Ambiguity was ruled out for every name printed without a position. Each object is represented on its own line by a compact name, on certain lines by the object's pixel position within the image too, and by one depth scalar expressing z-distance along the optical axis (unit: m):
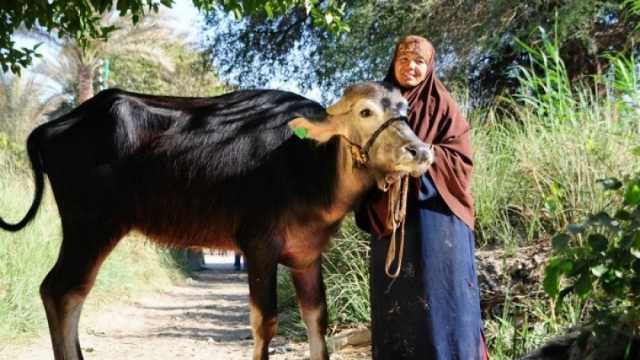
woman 3.57
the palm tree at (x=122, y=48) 20.08
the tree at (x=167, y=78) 26.94
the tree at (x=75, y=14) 4.92
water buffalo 3.95
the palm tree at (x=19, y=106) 21.66
